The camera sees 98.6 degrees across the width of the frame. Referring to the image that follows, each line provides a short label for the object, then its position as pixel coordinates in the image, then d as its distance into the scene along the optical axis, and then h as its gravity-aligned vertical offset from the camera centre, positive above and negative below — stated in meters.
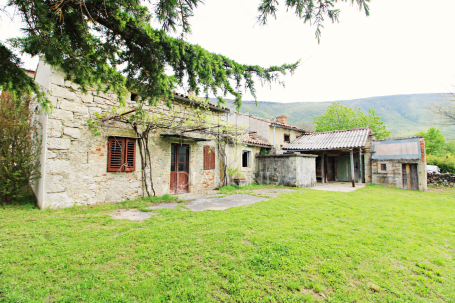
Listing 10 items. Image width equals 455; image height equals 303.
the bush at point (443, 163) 18.08 -0.11
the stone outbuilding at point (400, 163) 12.01 -0.07
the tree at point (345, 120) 26.86 +6.15
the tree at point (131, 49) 2.26 +1.48
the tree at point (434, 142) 29.19 +3.02
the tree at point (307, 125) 57.31 +11.19
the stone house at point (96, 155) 5.70 +0.27
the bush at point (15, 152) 5.64 +0.30
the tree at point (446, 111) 14.92 +3.92
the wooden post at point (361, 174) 13.48 -0.89
